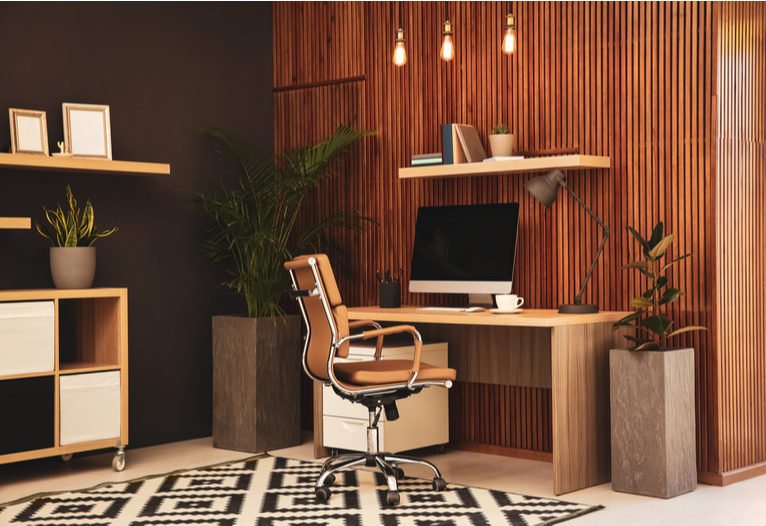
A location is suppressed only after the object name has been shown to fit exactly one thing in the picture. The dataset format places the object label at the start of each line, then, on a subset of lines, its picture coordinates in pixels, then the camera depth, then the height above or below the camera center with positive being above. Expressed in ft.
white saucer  15.25 -0.74
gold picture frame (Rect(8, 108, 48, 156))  16.03 +2.63
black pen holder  17.06 -0.49
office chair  13.38 -1.57
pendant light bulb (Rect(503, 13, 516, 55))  14.97 +4.03
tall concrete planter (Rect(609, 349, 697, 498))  13.57 -2.45
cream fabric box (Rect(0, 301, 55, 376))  14.75 -1.10
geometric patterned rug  12.41 -3.57
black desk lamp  15.42 +1.44
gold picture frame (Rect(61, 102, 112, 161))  16.85 +2.79
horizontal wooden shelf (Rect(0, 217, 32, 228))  14.62 +0.87
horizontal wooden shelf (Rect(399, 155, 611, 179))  15.34 +1.89
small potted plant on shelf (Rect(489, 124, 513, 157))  16.56 +2.41
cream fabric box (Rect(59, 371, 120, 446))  15.49 -2.42
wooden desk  13.78 -1.71
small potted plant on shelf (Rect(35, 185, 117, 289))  15.93 +0.52
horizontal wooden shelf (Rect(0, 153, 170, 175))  15.56 +2.03
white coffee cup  15.38 -0.57
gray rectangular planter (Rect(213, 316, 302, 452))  17.63 -2.30
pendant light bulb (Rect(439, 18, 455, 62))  15.05 +3.93
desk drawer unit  16.15 -2.80
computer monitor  16.25 +0.37
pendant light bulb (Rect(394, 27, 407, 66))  15.99 +4.07
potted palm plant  17.69 -1.03
